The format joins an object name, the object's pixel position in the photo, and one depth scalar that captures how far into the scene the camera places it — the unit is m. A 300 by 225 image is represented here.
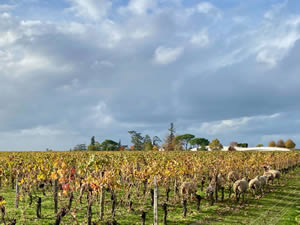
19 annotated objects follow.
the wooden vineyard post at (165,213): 11.83
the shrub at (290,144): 129.00
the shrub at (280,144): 134.62
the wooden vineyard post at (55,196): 14.02
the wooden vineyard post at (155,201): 11.52
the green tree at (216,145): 106.49
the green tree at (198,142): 129.50
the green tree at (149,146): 93.40
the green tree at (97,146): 104.96
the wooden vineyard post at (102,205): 12.78
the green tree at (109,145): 111.01
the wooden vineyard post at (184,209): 13.23
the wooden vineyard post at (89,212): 10.17
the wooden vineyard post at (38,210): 12.92
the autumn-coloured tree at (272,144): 137.25
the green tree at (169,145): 91.50
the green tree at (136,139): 129.62
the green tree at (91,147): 99.01
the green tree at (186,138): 131.12
